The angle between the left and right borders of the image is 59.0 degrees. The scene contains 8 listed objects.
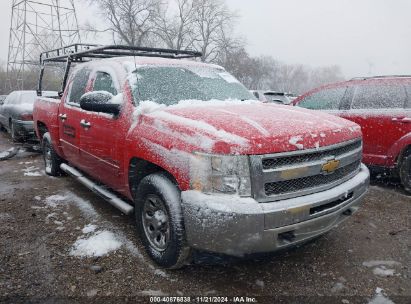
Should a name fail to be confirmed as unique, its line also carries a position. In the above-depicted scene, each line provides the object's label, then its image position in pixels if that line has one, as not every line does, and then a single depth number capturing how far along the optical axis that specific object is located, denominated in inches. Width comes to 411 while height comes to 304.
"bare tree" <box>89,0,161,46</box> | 1592.0
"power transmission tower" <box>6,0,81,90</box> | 868.4
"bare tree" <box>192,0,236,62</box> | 1793.8
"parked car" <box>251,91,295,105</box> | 614.9
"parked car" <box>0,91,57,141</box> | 357.7
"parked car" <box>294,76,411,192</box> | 207.3
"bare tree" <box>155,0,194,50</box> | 1663.4
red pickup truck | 99.2
